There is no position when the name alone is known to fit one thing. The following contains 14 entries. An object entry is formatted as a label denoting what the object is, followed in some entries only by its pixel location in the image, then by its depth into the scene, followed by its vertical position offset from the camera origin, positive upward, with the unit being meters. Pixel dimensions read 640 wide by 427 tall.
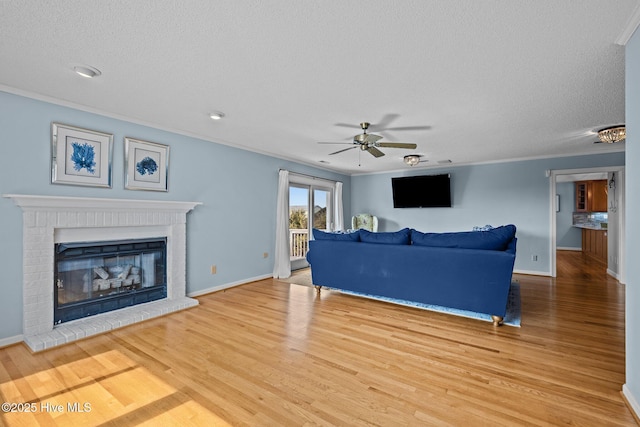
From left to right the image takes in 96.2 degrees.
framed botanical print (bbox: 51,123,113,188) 2.83 +0.61
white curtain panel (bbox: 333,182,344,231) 7.27 +0.24
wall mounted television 6.52 +0.61
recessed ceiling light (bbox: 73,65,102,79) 2.22 +1.13
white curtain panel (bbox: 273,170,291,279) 5.29 -0.34
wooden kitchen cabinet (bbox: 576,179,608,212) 7.95 +0.65
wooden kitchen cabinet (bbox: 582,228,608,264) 6.60 -0.65
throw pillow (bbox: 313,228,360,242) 3.94 -0.28
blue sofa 2.97 -0.58
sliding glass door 6.12 +0.03
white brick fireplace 2.62 -0.24
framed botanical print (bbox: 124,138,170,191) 3.37 +0.62
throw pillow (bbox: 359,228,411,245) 3.61 -0.27
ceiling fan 3.51 +0.94
